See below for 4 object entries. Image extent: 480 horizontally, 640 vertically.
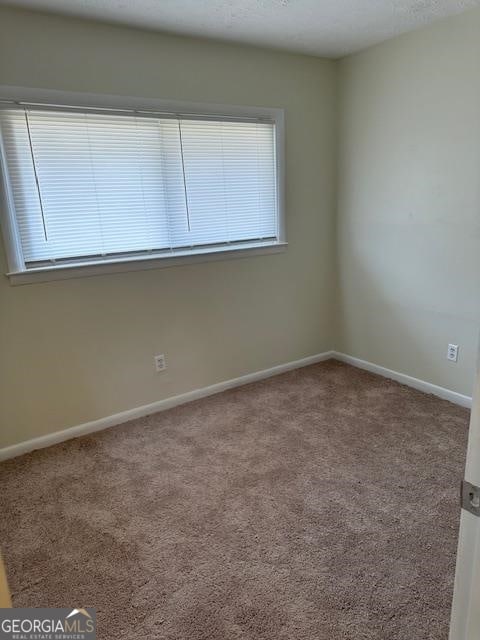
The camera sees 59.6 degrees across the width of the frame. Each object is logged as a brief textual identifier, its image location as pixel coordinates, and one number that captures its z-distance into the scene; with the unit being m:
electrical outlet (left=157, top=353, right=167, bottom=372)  3.01
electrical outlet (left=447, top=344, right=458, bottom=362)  2.95
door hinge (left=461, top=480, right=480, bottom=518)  0.64
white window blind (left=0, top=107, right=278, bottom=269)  2.40
